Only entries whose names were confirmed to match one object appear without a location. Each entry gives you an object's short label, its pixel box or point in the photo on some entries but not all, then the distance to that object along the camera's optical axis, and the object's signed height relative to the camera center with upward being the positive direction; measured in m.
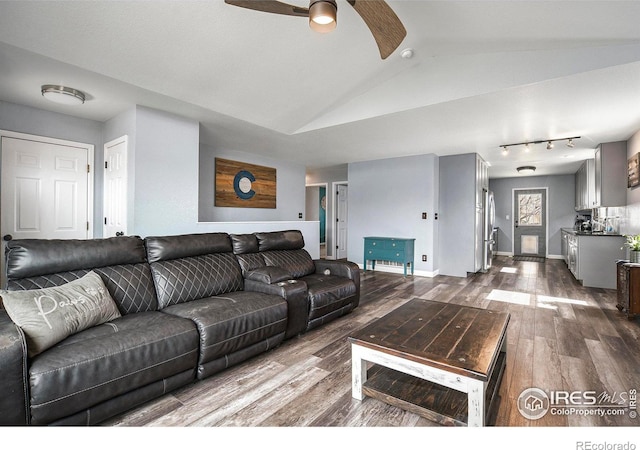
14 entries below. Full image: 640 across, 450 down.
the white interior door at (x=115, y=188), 3.34 +0.40
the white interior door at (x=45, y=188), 3.21 +0.38
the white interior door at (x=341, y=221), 8.29 +0.09
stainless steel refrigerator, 6.38 -0.08
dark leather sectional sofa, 1.44 -0.64
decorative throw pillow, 1.56 -0.49
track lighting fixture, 4.58 +1.29
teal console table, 5.73 -0.48
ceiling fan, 1.54 +1.19
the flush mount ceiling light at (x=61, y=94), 2.79 +1.19
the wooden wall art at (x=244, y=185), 5.16 +0.70
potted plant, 3.43 -0.26
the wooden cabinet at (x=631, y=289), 3.21 -0.67
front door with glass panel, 8.68 +0.10
